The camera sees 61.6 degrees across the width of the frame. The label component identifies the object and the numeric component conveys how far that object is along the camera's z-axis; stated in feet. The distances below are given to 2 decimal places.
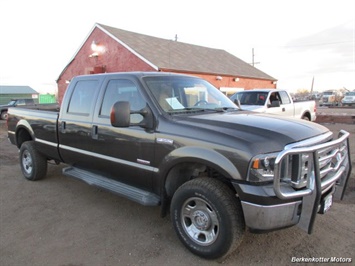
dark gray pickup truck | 8.71
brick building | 61.29
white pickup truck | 33.19
